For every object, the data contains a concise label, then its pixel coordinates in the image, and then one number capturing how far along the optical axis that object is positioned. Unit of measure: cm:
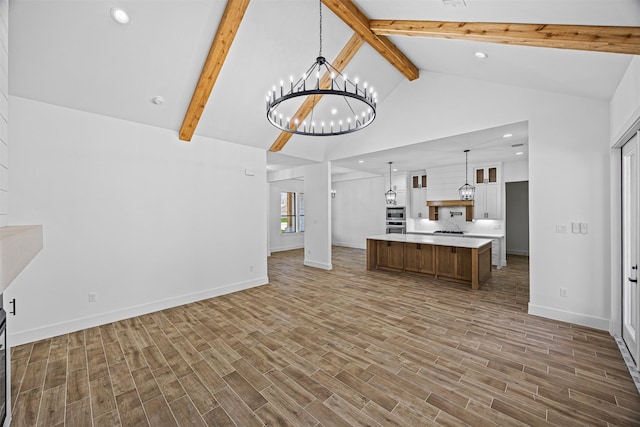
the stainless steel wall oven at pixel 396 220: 929
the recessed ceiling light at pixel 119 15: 267
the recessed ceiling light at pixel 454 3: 242
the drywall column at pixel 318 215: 698
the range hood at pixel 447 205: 766
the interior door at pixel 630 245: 261
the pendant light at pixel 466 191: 664
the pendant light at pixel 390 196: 779
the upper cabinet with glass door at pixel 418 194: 884
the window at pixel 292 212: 1095
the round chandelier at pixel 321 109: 464
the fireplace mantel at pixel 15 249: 113
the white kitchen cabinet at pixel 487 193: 725
